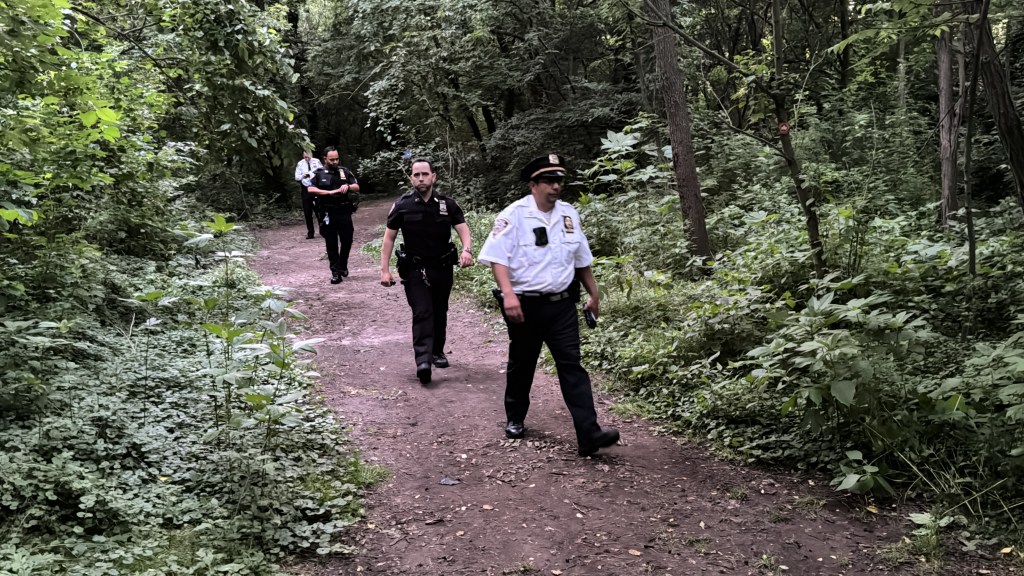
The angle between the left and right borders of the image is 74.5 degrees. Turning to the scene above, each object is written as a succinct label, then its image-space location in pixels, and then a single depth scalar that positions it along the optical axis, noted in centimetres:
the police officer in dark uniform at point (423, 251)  652
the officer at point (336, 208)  1102
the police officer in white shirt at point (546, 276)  468
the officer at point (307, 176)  1319
